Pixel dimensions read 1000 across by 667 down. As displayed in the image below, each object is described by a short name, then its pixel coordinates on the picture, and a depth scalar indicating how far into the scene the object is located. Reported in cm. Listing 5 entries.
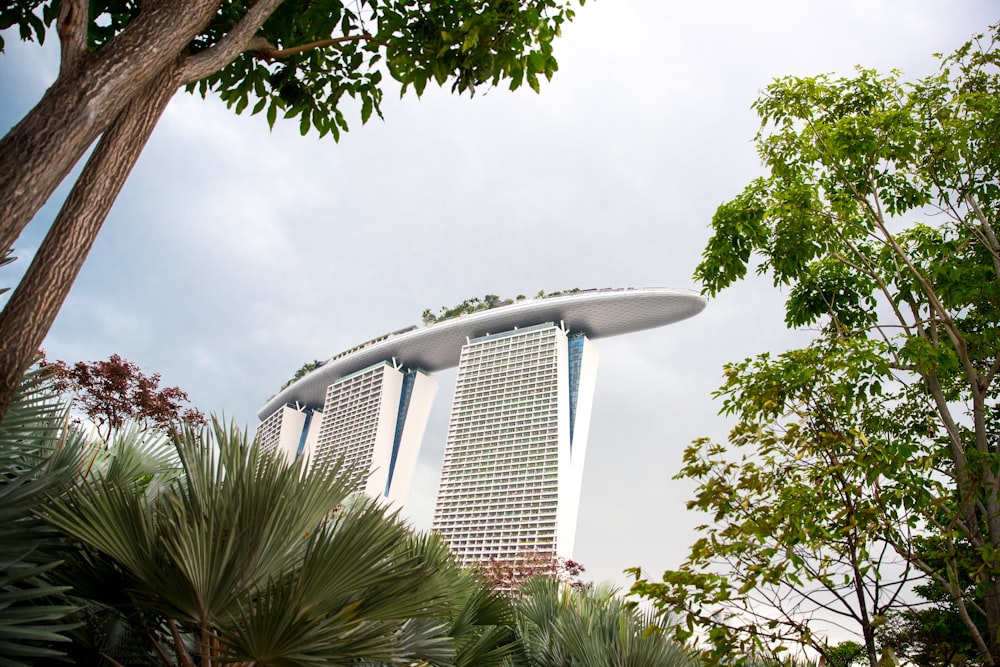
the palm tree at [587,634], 450
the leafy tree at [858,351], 291
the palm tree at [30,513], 173
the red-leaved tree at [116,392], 1010
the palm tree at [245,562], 202
